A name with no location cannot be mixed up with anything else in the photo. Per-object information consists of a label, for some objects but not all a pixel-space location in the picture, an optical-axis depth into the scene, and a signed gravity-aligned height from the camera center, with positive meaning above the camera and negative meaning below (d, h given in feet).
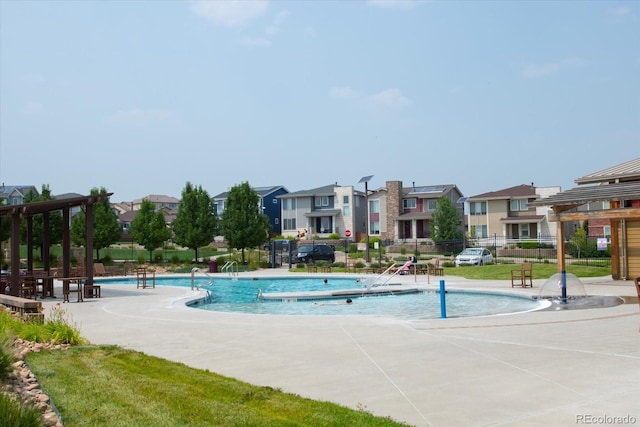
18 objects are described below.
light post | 151.53 +16.33
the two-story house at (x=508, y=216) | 203.00 +8.34
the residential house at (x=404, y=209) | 226.99 +12.82
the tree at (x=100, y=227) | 141.79 +5.23
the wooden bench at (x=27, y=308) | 39.86 -3.98
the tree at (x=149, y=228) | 147.33 +4.94
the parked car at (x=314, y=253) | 148.15 -2.24
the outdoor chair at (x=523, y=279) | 75.97 -5.26
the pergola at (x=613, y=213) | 68.80 +2.78
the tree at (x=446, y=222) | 185.98 +5.88
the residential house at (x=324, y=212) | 238.68 +12.89
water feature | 54.75 -5.68
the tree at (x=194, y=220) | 149.07 +6.68
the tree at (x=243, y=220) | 143.84 +6.22
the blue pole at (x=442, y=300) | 48.60 -4.68
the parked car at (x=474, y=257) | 131.34 -3.57
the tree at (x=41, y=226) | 142.41 +5.85
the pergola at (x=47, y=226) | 62.28 +2.80
